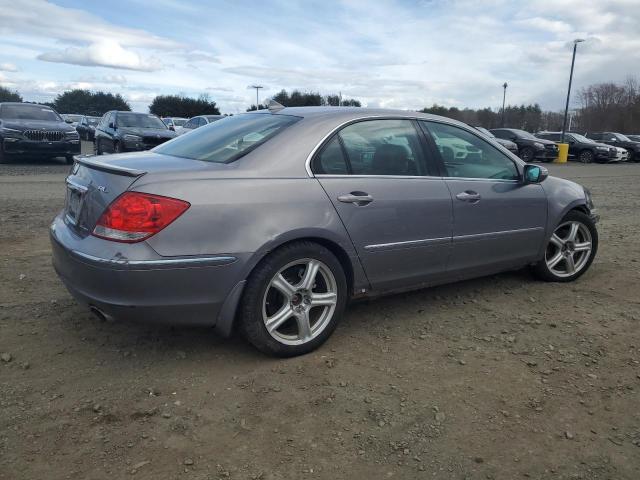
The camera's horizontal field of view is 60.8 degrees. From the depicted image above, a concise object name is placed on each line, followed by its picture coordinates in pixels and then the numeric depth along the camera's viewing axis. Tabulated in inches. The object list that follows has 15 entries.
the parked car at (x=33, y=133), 550.3
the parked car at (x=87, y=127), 1238.9
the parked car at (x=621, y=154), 1058.7
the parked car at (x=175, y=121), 1192.1
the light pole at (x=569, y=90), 1175.0
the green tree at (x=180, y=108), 2706.7
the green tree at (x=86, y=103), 3479.3
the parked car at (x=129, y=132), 569.3
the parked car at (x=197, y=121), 787.2
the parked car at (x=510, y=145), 903.2
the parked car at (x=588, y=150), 1043.3
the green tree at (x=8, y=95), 2968.0
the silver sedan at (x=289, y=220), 112.4
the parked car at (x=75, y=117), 1468.6
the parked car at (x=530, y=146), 967.6
